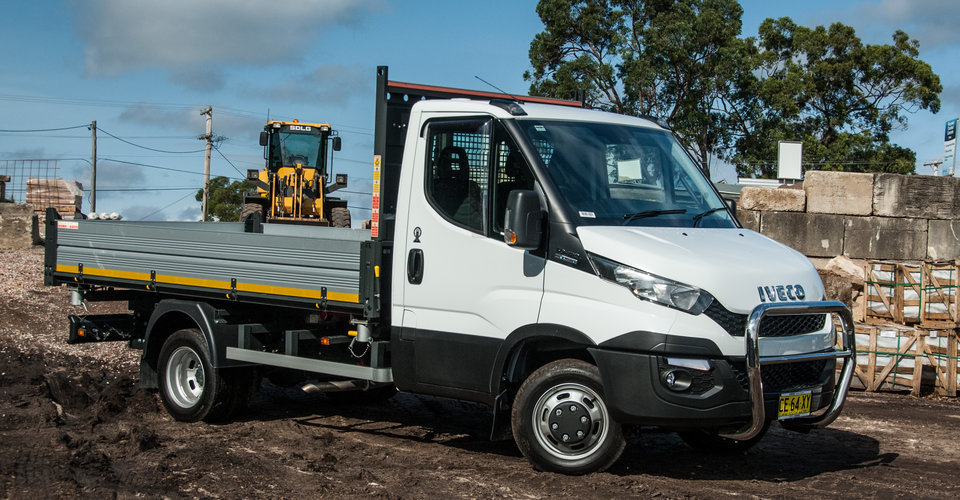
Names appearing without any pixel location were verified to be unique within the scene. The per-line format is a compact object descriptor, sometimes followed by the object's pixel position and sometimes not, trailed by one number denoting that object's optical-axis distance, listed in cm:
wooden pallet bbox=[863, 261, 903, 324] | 1160
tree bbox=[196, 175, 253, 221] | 5922
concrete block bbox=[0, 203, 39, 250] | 2284
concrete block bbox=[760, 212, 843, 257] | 1453
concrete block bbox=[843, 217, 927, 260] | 1430
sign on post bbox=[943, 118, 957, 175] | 1616
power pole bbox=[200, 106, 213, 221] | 4816
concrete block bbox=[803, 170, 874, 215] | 1441
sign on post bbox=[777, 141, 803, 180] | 1884
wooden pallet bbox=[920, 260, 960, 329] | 1121
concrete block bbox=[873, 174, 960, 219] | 1420
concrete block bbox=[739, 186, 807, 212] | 1455
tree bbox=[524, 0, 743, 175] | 3247
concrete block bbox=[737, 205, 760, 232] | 1468
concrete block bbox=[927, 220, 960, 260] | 1427
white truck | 563
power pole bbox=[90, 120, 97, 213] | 5488
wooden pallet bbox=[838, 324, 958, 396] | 1069
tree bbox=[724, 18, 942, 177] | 3434
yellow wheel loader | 2392
